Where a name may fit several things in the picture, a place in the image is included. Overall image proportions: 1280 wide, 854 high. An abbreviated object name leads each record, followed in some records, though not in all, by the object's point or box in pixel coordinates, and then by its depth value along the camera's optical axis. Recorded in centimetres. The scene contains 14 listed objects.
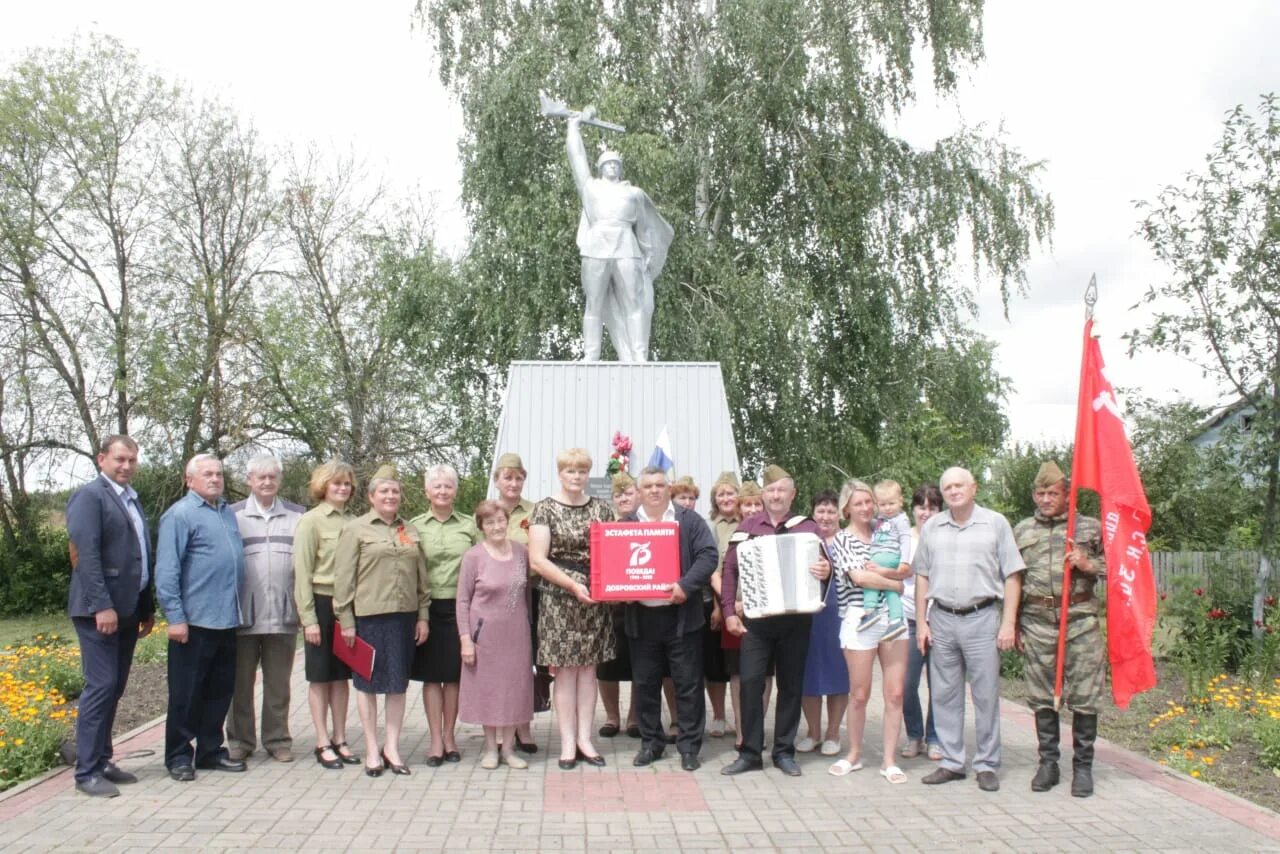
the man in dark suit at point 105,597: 509
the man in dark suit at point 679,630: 544
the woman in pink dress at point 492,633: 544
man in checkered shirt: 518
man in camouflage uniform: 508
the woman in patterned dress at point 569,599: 543
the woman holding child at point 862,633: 533
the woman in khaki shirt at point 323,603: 550
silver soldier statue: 975
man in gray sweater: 564
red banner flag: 516
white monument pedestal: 908
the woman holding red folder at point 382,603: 539
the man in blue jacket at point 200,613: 537
